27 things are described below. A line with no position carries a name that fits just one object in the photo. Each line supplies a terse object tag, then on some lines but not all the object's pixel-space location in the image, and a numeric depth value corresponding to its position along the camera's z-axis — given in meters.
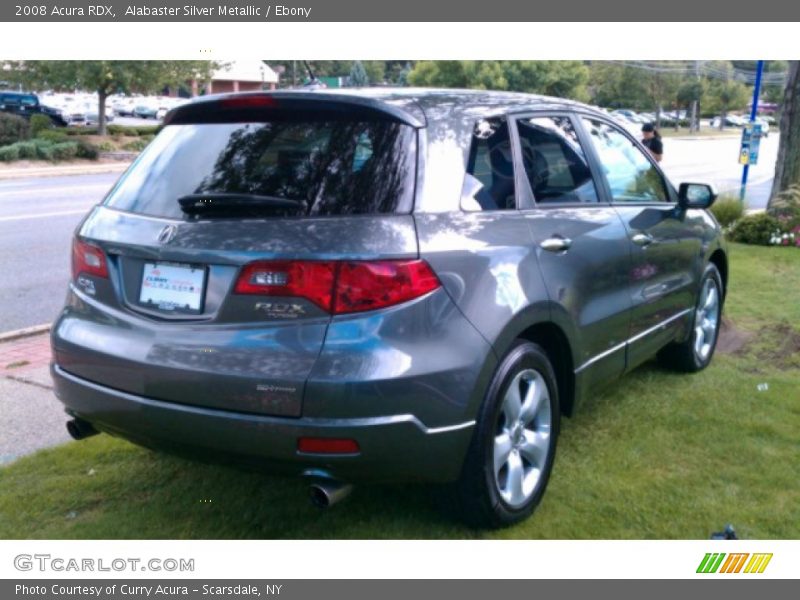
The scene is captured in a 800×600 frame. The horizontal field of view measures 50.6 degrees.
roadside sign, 15.03
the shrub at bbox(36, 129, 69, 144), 29.48
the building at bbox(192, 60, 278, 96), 38.72
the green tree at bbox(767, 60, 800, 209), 11.09
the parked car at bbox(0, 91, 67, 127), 40.94
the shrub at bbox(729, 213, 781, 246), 10.72
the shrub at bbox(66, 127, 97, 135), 33.81
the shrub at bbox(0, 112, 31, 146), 29.33
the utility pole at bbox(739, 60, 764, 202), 13.35
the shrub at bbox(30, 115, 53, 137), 31.79
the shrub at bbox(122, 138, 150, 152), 31.16
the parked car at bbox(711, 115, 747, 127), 78.81
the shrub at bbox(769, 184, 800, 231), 10.73
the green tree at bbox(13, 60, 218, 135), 30.19
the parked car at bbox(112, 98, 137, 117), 55.37
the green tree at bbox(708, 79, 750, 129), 68.81
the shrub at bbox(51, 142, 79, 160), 27.42
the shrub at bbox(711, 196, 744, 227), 11.93
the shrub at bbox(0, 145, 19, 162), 26.28
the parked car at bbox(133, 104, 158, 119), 52.66
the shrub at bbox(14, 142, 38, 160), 26.94
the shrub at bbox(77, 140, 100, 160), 28.39
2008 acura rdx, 2.95
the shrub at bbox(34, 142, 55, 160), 27.06
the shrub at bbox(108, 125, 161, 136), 34.69
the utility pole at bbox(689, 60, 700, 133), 62.00
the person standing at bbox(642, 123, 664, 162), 11.34
